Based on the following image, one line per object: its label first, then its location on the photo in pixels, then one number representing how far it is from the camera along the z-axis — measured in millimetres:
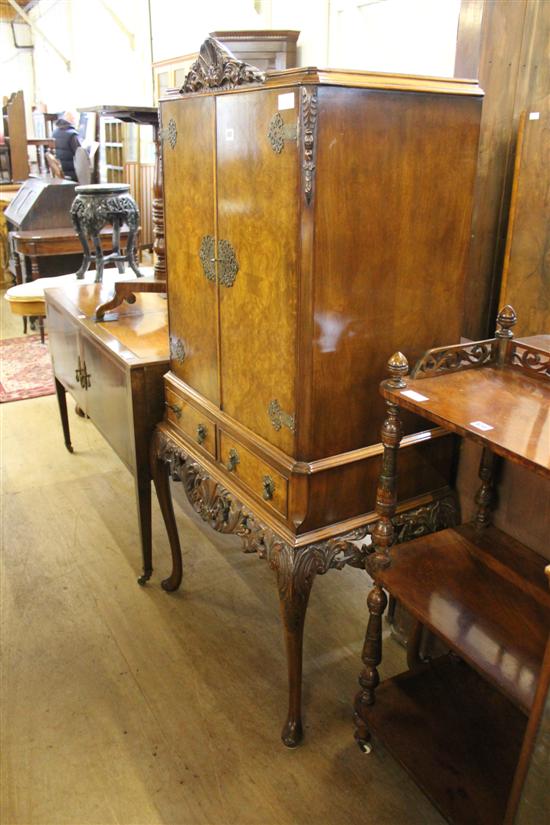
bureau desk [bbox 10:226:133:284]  5297
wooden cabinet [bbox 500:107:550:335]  2059
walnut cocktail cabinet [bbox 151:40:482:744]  1382
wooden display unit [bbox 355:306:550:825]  1303
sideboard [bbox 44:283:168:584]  2232
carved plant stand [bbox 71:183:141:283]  3135
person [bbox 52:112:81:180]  6906
